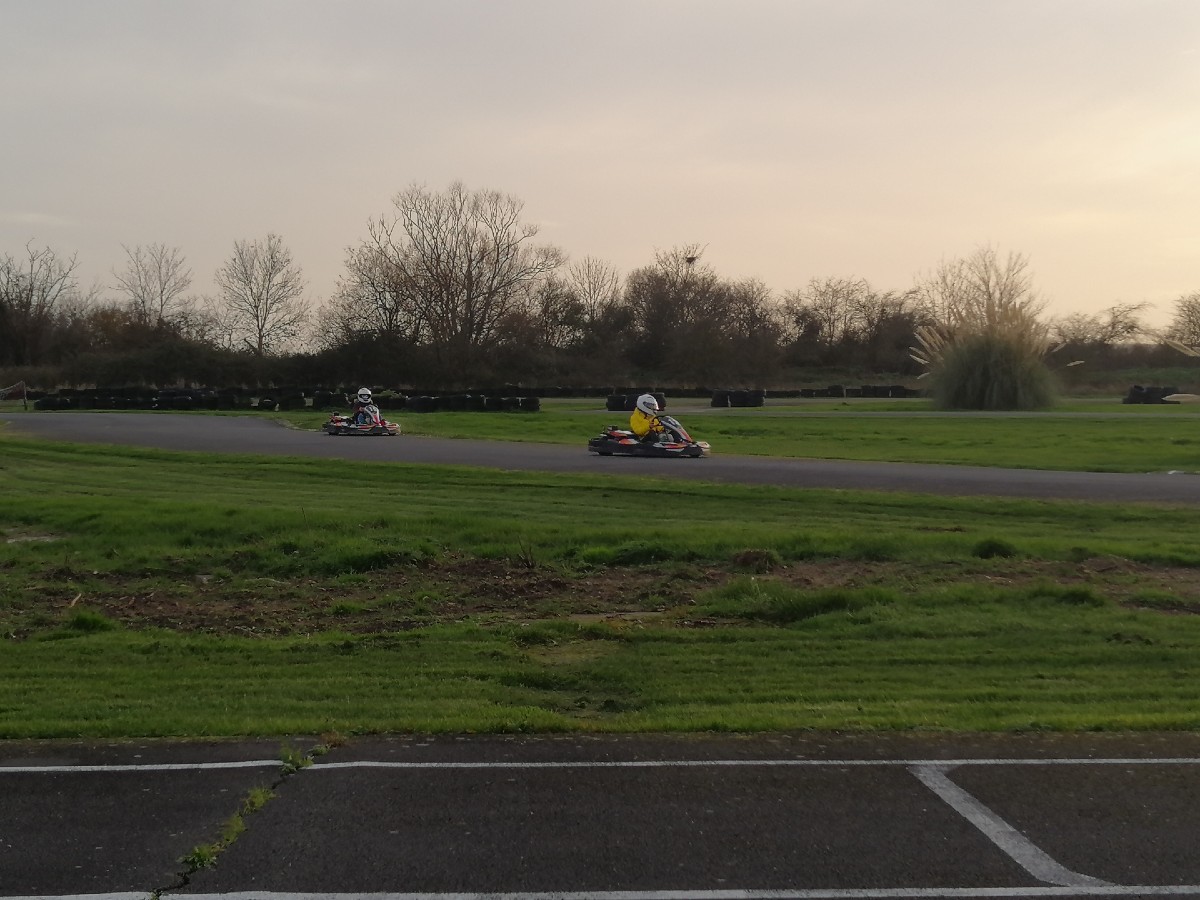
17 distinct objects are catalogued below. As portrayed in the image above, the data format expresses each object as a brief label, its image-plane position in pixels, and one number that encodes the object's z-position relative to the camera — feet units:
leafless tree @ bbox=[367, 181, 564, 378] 255.70
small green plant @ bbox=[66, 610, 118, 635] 31.30
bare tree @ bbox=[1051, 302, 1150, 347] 310.86
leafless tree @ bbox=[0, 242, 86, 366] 279.28
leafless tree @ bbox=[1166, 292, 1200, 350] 293.02
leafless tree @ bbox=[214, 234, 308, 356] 280.51
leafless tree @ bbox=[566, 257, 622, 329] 303.07
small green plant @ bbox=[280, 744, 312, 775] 18.66
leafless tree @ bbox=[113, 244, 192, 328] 296.22
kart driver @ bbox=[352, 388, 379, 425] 109.60
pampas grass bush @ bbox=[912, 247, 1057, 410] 159.12
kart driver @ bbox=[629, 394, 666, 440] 82.17
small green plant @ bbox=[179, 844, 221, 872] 14.69
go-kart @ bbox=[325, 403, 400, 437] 108.78
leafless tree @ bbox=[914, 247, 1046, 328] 163.63
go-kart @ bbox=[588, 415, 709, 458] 81.51
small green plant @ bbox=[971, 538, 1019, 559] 40.01
